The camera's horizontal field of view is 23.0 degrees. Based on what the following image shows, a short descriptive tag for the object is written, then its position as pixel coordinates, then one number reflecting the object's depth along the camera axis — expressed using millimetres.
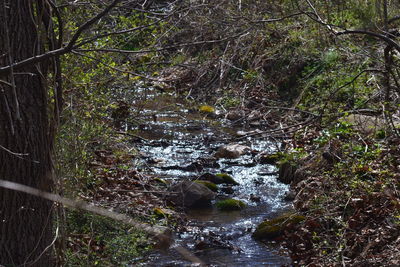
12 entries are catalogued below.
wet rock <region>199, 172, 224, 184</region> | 14039
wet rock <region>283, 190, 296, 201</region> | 12837
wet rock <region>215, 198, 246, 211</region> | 12593
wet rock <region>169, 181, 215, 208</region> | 12480
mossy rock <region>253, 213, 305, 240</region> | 11073
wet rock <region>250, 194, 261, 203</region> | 13084
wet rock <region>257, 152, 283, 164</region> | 15384
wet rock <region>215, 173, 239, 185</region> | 14127
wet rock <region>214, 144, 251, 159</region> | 15761
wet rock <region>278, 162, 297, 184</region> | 13762
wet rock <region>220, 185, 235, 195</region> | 13544
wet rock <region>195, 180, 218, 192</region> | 13486
